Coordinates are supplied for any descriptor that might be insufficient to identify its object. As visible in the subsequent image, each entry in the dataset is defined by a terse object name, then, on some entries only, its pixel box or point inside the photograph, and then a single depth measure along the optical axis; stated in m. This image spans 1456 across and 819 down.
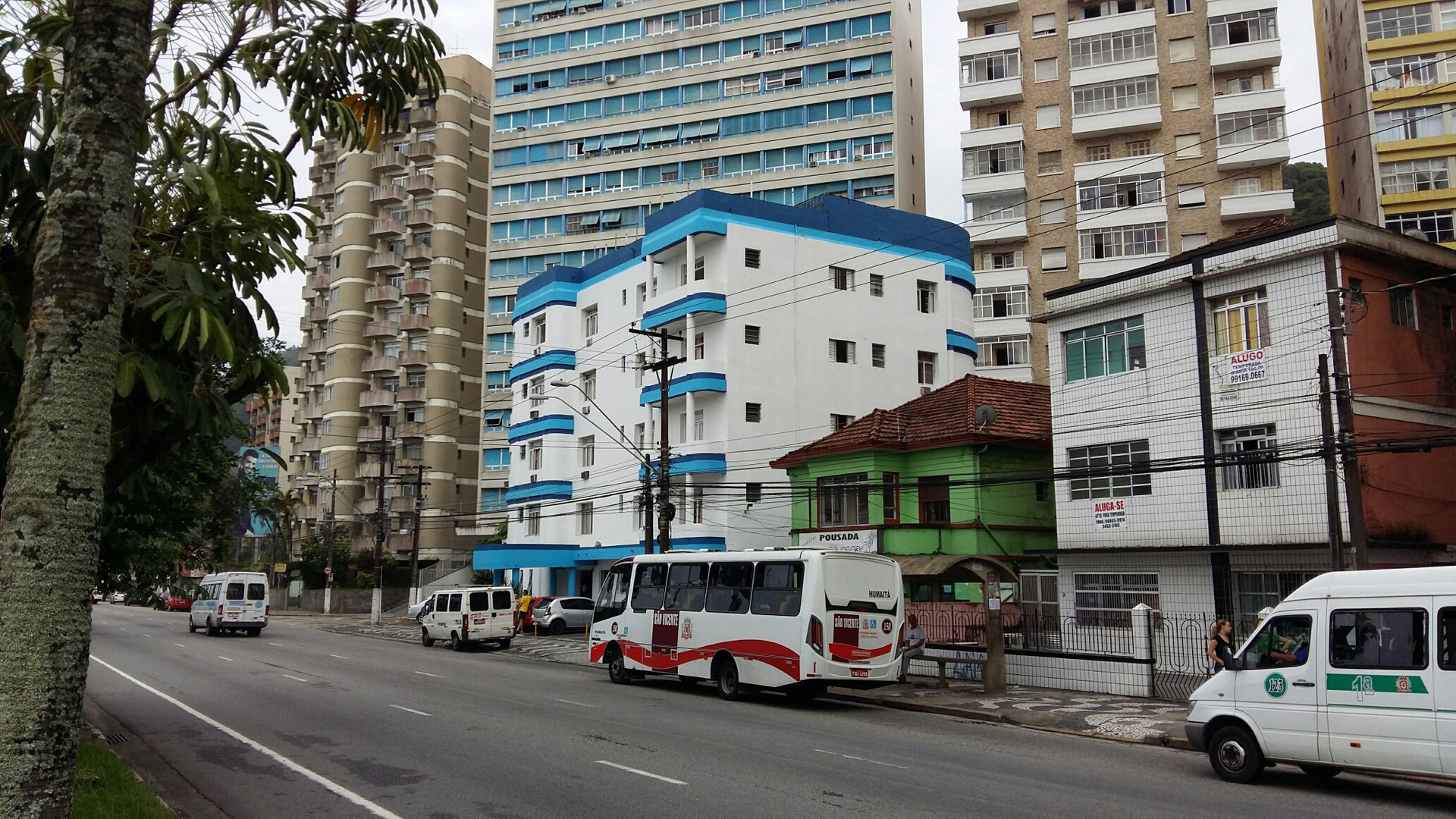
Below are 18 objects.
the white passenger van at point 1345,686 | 11.19
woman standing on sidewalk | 16.00
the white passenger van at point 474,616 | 37.19
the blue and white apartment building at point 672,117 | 60.94
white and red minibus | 20.44
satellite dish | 32.84
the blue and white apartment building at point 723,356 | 43.59
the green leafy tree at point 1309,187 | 64.75
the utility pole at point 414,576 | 54.27
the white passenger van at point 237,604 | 42.12
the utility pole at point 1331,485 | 18.56
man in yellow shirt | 45.56
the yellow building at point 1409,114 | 45.22
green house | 32.94
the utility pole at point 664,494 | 30.86
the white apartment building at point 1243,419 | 23.53
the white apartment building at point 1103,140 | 53.66
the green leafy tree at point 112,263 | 4.64
